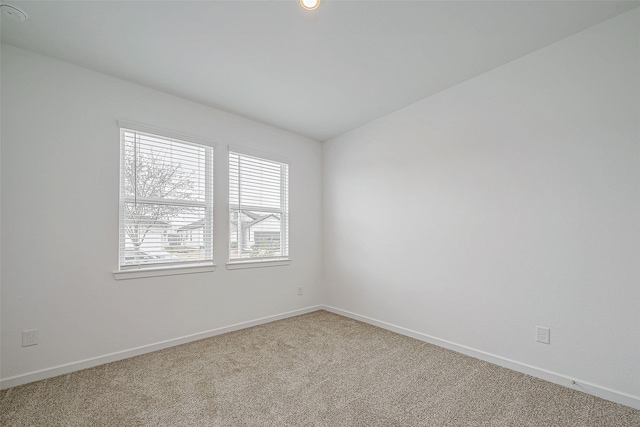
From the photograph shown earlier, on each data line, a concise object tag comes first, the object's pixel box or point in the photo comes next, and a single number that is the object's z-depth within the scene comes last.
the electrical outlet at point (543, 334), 2.26
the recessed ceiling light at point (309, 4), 1.84
